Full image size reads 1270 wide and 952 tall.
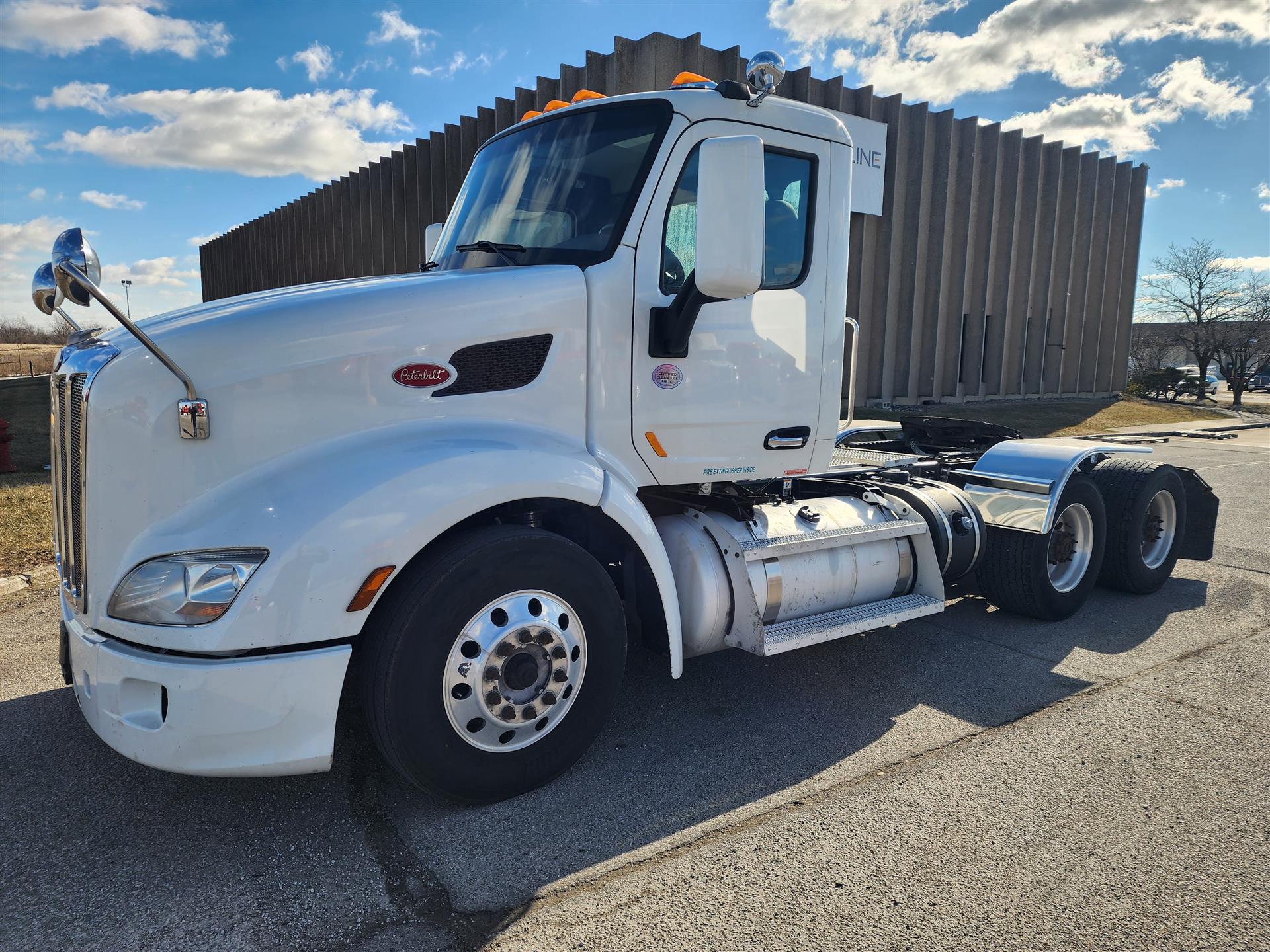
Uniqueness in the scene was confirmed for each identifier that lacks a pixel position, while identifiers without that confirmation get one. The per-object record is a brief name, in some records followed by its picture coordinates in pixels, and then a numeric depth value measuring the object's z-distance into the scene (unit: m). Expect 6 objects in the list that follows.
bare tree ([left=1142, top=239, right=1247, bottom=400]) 40.28
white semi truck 2.64
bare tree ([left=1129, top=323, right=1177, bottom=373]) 45.28
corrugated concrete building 21.78
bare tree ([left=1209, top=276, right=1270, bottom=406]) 38.78
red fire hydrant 10.09
